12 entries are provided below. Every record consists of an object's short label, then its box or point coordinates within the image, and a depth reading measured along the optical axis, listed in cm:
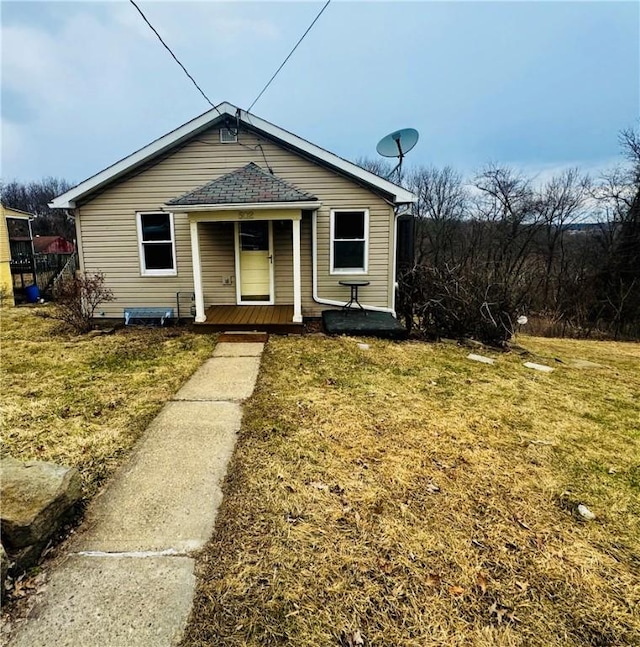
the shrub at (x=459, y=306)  745
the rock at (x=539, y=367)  627
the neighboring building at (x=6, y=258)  1360
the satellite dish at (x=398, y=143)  926
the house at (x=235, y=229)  816
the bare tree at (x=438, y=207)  2267
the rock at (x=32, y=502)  200
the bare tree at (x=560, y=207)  2028
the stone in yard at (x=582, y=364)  710
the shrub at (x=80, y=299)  807
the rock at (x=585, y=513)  259
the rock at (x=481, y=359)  646
